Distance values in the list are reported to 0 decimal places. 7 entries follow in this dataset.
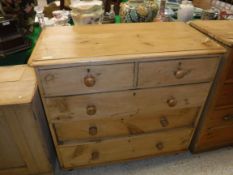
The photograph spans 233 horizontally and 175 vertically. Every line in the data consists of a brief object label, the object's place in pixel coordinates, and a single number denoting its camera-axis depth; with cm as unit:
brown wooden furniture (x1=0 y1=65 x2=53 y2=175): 91
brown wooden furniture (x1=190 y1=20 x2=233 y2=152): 103
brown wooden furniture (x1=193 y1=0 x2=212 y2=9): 176
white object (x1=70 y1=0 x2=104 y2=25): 120
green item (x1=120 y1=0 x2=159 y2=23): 125
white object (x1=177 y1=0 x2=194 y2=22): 136
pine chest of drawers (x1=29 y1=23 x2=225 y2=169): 87
